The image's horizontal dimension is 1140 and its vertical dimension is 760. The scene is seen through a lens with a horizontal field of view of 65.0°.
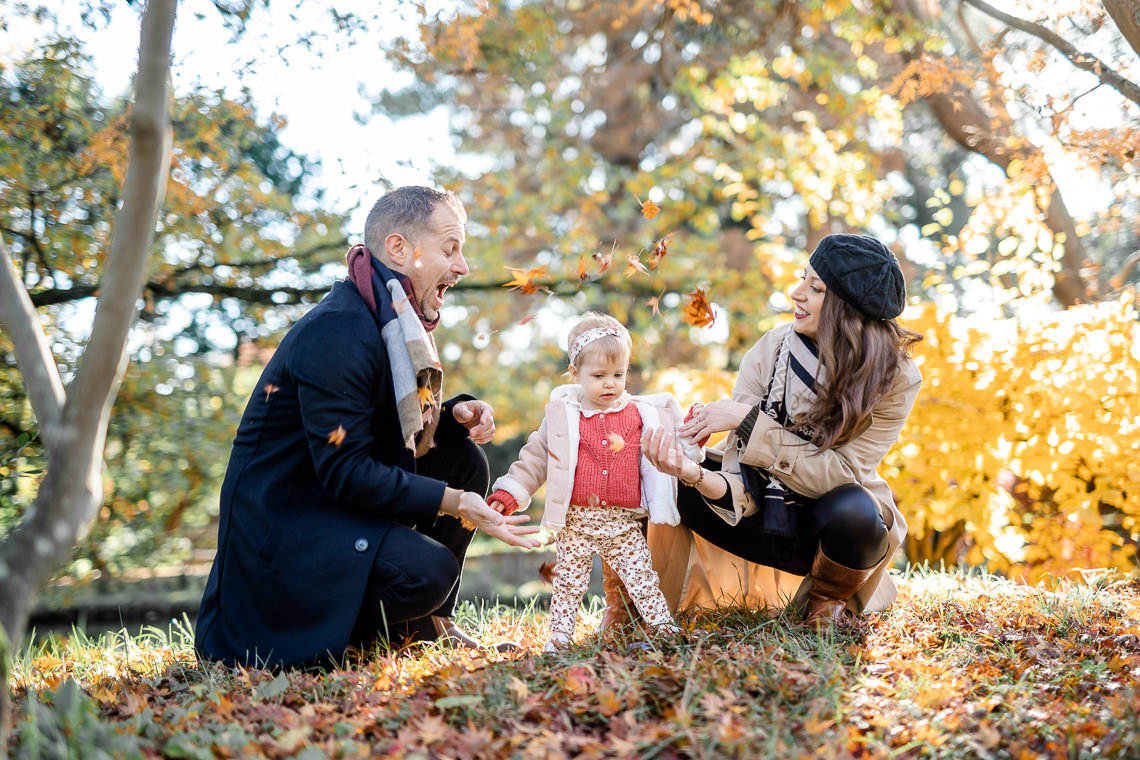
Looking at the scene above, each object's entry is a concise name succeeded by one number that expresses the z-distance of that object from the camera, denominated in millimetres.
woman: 2982
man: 2744
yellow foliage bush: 4164
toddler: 2996
